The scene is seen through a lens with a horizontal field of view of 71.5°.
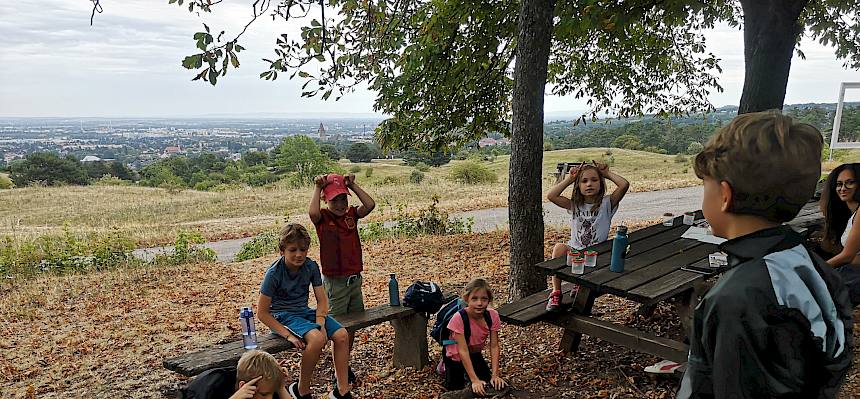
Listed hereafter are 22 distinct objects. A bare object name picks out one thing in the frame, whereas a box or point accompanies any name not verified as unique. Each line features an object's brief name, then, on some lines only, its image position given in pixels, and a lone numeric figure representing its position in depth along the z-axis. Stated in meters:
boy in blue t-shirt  4.08
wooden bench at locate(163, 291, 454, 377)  3.80
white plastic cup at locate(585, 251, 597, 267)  4.26
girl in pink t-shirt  4.19
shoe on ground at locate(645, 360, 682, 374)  4.16
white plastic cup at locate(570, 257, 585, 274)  4.15
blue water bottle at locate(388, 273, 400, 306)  4.80
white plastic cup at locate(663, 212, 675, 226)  5.66
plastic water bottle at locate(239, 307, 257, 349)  3.98
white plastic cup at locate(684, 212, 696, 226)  5.69
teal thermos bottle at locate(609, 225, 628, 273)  4.16
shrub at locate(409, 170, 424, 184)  34.18
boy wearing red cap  4.63
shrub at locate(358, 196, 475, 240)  12.59
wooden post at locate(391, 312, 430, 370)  4.90
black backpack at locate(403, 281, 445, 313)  4.85
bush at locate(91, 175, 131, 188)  40.69
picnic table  3.88
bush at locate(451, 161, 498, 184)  31.96
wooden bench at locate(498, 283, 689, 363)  4.08
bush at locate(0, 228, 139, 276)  11.01
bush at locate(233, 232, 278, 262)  12.40
